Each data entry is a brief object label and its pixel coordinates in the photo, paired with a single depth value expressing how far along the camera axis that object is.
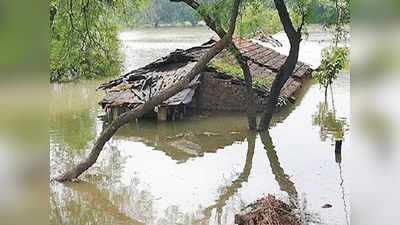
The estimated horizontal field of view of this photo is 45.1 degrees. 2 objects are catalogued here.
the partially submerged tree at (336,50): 10.66
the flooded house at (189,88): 15.70
